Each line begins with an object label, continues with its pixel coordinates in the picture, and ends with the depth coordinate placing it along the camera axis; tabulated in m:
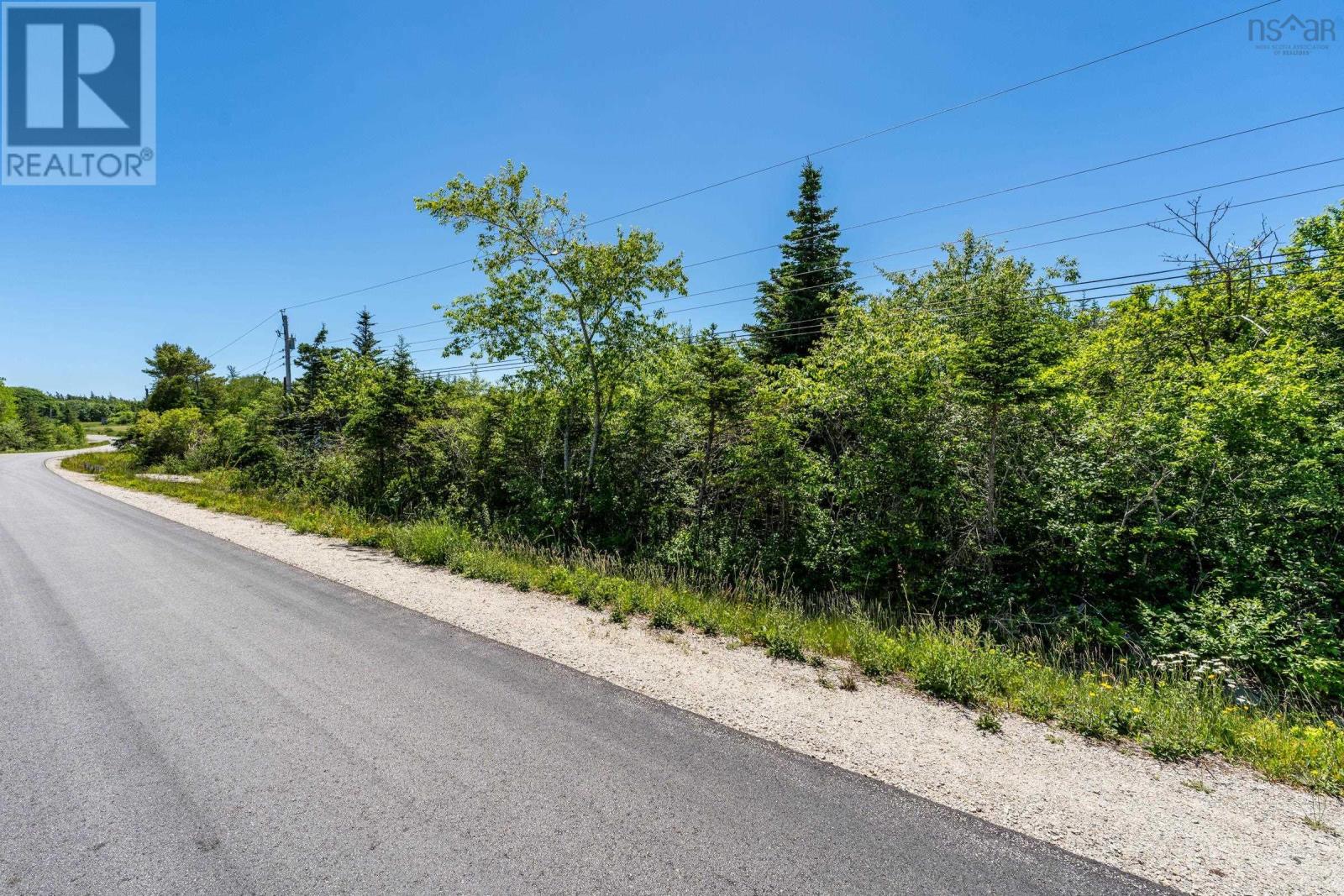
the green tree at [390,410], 14.91
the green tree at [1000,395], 7.39
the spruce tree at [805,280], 18.61
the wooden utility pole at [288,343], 26.45
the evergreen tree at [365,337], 33.69
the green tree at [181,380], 46.09
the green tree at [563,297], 11.56
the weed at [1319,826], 2.67
